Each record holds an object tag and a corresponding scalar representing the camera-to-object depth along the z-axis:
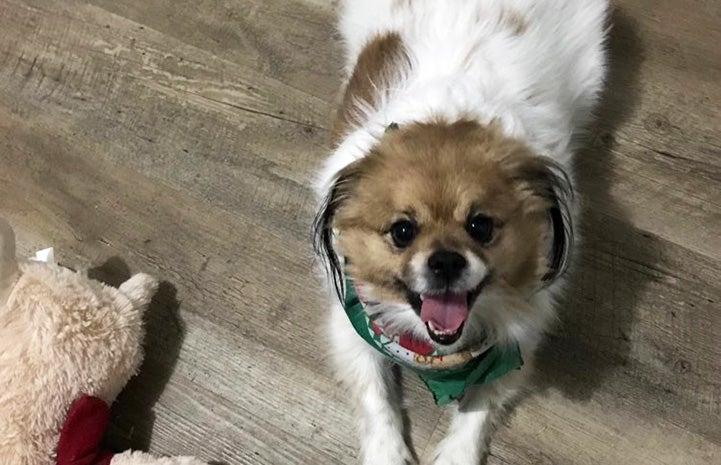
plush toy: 0.52
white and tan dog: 0.47
